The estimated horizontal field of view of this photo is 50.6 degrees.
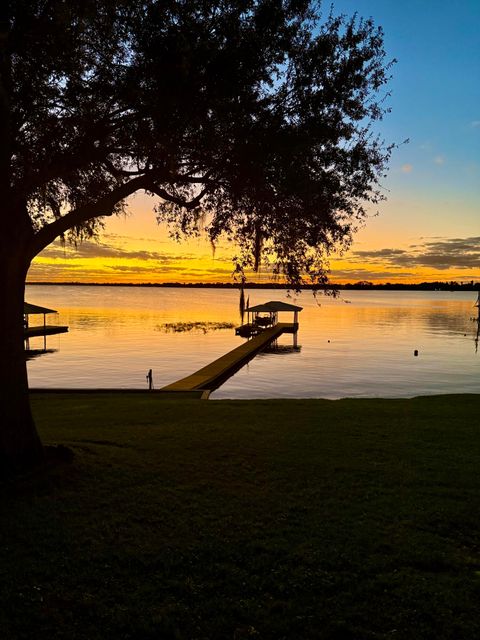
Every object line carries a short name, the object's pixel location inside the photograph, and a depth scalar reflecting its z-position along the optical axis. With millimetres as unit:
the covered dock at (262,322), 64000
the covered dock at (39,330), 54450
